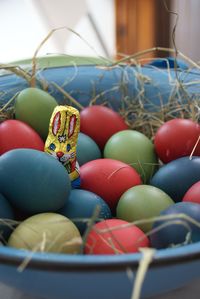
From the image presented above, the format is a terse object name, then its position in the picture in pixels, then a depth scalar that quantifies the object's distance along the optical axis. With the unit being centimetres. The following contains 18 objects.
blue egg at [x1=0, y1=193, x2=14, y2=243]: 50
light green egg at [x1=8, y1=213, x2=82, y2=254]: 46
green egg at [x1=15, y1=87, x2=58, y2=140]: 75
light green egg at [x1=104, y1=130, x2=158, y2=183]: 72
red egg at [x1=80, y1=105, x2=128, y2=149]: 79
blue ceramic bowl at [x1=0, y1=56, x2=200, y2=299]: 36
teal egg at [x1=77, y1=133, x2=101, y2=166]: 73
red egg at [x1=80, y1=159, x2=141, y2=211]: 63
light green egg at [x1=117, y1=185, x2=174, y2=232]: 55
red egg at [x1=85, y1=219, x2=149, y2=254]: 46
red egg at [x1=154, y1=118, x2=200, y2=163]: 71
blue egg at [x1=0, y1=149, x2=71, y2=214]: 51
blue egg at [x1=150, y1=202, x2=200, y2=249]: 45
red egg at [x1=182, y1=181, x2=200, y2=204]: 56
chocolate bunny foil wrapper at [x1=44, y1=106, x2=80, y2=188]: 60
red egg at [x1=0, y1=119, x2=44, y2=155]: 67
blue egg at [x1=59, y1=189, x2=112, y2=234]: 55
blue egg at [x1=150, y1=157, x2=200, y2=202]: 63
